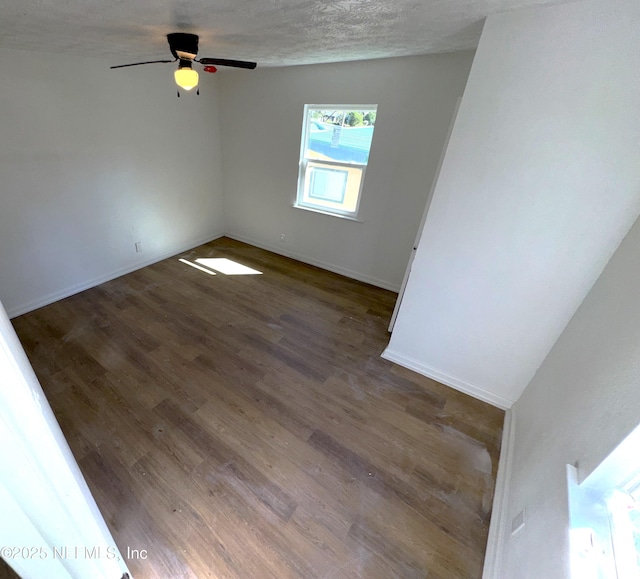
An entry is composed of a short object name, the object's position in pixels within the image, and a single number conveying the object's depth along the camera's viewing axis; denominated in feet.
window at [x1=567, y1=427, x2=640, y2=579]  2.45
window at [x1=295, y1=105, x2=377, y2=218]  10.07
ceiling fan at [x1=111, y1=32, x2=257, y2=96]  5.77
